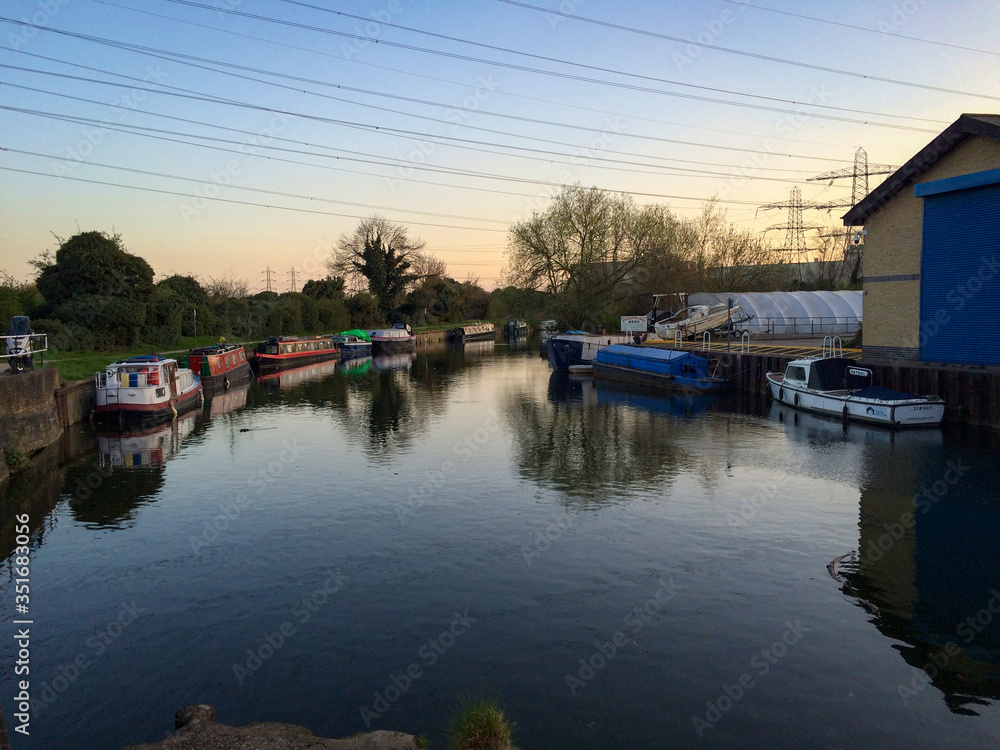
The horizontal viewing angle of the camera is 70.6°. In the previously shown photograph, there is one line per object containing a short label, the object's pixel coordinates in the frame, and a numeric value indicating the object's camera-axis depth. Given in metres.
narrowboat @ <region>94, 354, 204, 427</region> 26.19
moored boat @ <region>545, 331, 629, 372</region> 47.47
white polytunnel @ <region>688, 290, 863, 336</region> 53.56
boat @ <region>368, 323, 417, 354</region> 69.25
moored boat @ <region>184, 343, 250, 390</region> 37.72
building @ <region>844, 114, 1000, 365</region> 23.72
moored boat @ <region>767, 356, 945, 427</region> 23.92
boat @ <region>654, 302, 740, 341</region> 50.69
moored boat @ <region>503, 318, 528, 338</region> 90.19
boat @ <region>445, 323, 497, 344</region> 83.59
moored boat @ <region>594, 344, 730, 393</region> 35.75
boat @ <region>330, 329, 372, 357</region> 64.19
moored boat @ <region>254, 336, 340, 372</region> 48.84
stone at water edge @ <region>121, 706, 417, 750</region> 6.45
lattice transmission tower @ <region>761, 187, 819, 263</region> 84.88
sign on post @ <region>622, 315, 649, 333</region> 55.41
